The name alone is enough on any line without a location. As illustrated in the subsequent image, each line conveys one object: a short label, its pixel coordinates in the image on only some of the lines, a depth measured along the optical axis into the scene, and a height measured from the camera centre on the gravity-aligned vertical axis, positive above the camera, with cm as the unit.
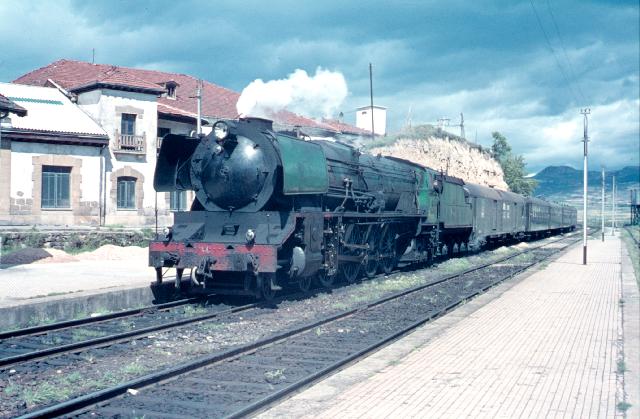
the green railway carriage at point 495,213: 2484 +20
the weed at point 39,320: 938 -160
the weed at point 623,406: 527 -160
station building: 2395 +289
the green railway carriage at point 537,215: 3780 +17
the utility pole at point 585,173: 2313 +165
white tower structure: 5903 +932
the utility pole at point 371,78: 5000 +1111
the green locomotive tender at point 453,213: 2028 +16
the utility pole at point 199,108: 2452 +423
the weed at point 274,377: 633 -165
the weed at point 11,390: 575 -163
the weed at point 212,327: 902 -162
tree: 6694 +547
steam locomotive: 1067 +12
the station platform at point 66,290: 941 -132
